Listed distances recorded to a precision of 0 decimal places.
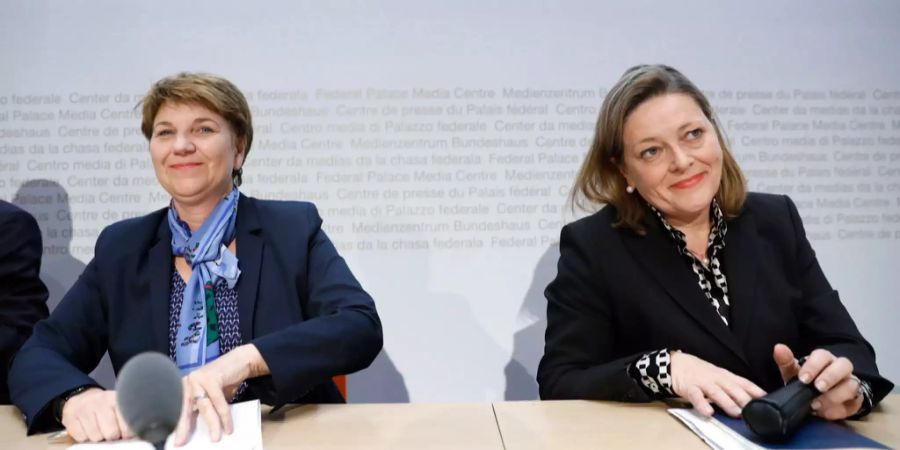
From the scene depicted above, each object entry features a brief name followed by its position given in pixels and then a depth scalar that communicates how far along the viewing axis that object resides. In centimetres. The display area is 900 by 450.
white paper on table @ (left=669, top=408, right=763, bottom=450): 118
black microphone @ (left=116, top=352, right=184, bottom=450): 63
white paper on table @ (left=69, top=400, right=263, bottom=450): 120
